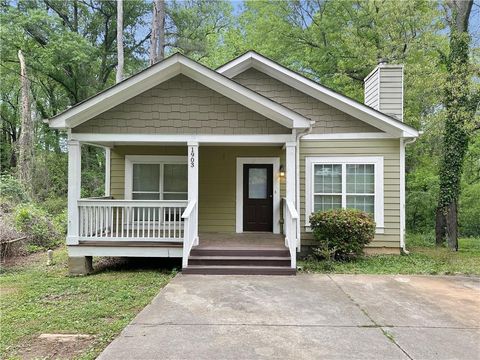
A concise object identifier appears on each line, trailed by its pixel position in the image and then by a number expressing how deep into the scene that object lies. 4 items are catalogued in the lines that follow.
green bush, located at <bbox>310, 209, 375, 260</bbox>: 7.89
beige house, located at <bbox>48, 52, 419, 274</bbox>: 7.30
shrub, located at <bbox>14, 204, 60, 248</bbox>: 10.02
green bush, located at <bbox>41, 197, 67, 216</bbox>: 15.47
